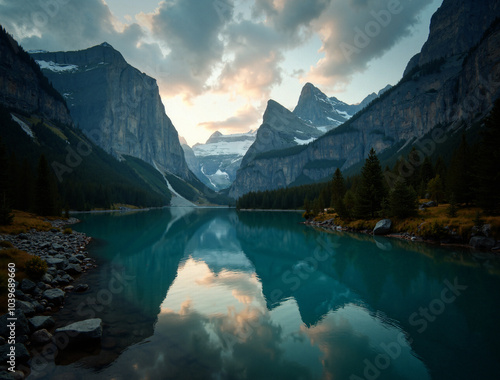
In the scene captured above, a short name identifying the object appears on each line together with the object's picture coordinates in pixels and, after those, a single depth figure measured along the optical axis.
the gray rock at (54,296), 14.89
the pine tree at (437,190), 57.41
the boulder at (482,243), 33.09
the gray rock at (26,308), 12.70
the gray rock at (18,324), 10.45
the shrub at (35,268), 16.97
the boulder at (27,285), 15.14
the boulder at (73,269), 21.42
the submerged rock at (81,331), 11.02
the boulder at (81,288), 17.86
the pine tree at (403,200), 46.72
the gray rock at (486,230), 33.82
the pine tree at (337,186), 79.91
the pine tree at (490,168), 36.69
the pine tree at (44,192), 60.25
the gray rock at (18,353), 9.11
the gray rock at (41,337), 10.88
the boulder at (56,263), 21.05
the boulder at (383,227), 49.94
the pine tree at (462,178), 44.12
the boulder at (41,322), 11.62
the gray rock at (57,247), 28.20
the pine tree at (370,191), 58.06
